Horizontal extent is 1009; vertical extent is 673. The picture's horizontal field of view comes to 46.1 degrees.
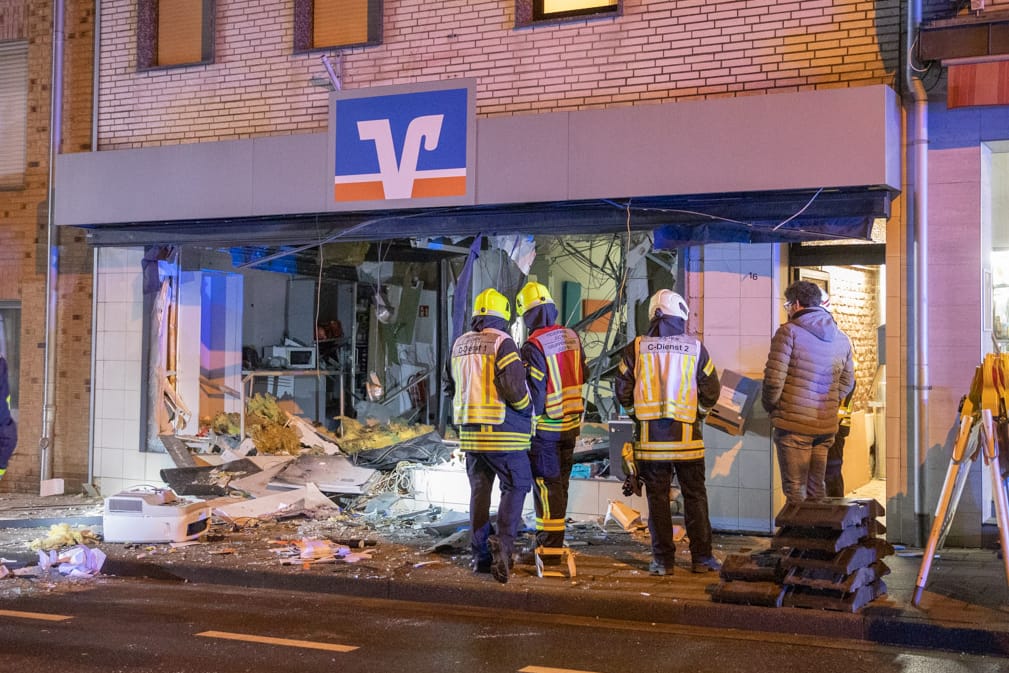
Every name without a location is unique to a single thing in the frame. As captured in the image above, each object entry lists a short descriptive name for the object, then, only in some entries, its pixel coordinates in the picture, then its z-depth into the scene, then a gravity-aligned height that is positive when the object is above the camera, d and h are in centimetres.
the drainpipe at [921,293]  970 +52
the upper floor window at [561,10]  1106 +328
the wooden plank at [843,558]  737 -129
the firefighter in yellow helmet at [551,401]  910 -36
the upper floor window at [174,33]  1312 +357
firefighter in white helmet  869 -43
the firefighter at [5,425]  859 -54
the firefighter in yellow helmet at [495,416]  870 -46
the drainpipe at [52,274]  1376 +89
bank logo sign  1116 +202
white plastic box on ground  1033 -146
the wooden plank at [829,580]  734 -140
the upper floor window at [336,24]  1221 +343
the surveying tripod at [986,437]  743 -51
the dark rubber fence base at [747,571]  779 -142
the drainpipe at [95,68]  1362 +325
